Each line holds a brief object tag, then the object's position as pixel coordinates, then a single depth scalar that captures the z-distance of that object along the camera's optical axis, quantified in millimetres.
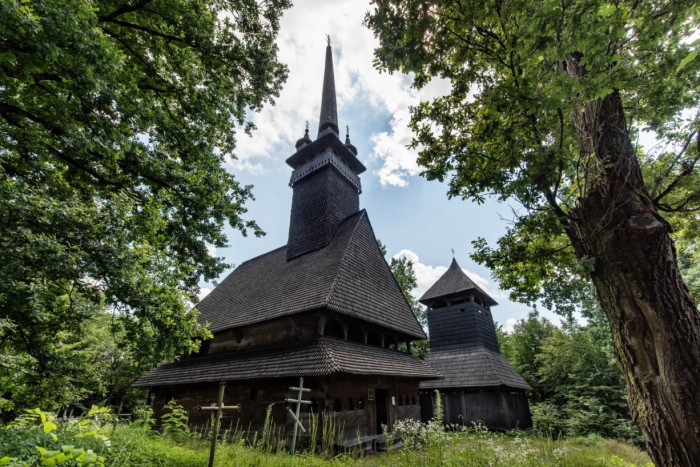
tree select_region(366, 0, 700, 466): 2830
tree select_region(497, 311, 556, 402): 22453
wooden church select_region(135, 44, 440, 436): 9078
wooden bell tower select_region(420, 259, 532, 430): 14812
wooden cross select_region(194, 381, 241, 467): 4344
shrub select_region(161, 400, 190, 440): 7063
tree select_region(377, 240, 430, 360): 23500
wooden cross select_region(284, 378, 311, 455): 6217
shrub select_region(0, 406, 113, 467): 3023
